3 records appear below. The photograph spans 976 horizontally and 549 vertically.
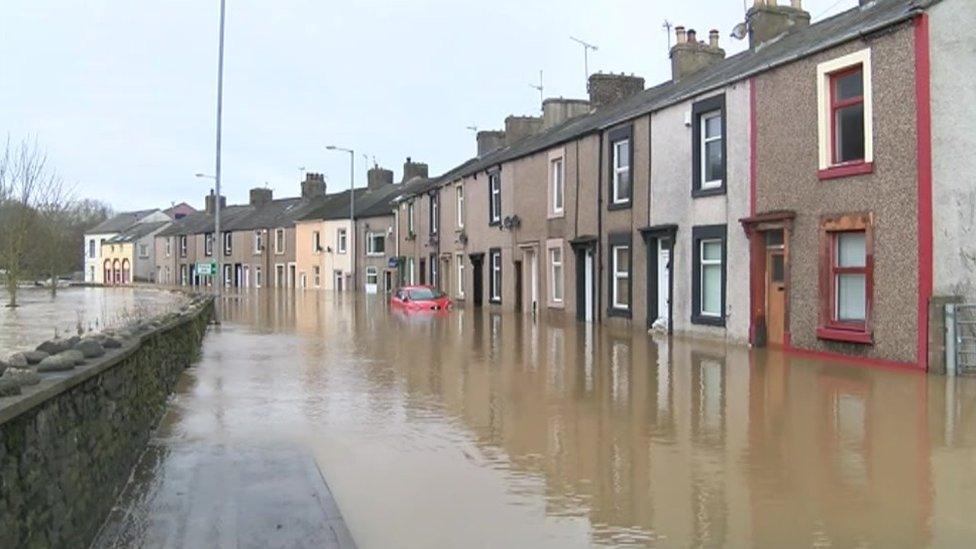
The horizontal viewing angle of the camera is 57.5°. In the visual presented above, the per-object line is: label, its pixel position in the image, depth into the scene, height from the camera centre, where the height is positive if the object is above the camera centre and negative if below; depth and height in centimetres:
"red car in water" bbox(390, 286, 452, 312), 3381 -101
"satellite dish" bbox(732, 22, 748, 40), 2408 +661
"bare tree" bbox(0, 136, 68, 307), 4044 +210
